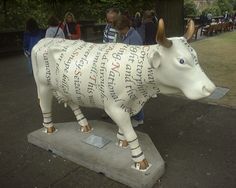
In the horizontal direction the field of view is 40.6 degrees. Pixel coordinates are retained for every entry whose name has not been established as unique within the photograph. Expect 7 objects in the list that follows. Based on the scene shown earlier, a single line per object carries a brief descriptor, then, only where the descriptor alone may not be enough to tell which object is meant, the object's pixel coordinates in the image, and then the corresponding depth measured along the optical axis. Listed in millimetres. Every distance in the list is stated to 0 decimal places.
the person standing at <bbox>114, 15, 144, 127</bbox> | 4371
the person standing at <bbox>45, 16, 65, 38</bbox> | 6762
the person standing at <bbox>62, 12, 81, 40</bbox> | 7859
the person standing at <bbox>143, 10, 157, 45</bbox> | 8023
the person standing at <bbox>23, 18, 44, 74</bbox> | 7906
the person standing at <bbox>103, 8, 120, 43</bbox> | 4582
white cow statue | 2969
